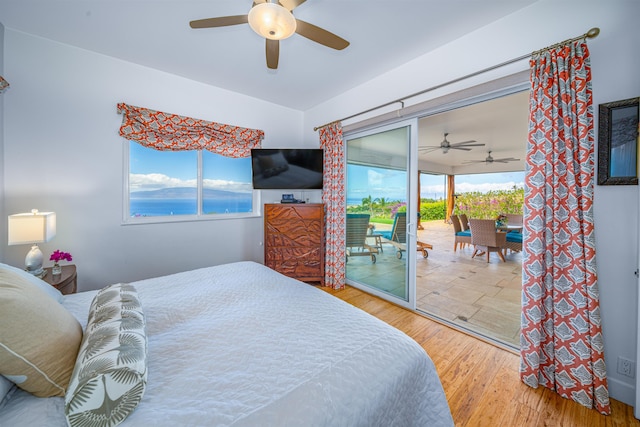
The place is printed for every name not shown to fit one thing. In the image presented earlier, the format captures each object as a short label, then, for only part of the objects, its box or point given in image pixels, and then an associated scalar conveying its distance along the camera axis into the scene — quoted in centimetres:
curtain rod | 153
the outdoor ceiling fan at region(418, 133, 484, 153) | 485
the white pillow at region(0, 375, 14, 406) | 72
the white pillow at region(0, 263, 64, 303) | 108
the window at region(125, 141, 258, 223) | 288
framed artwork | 146
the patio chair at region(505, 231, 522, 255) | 459
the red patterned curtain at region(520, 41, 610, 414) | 149
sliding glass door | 276
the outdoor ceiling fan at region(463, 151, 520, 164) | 645
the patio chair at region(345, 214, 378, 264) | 346
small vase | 199
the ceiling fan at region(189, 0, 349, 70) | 133
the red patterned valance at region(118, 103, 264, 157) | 268
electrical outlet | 149
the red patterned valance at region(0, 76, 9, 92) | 195
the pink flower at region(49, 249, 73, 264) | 198
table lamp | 177
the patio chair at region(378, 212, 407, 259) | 284
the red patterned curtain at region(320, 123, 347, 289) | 339
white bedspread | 73
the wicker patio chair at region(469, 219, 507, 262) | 447
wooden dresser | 337
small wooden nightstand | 187
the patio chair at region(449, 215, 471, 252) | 524
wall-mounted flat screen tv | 346
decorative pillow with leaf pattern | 66
